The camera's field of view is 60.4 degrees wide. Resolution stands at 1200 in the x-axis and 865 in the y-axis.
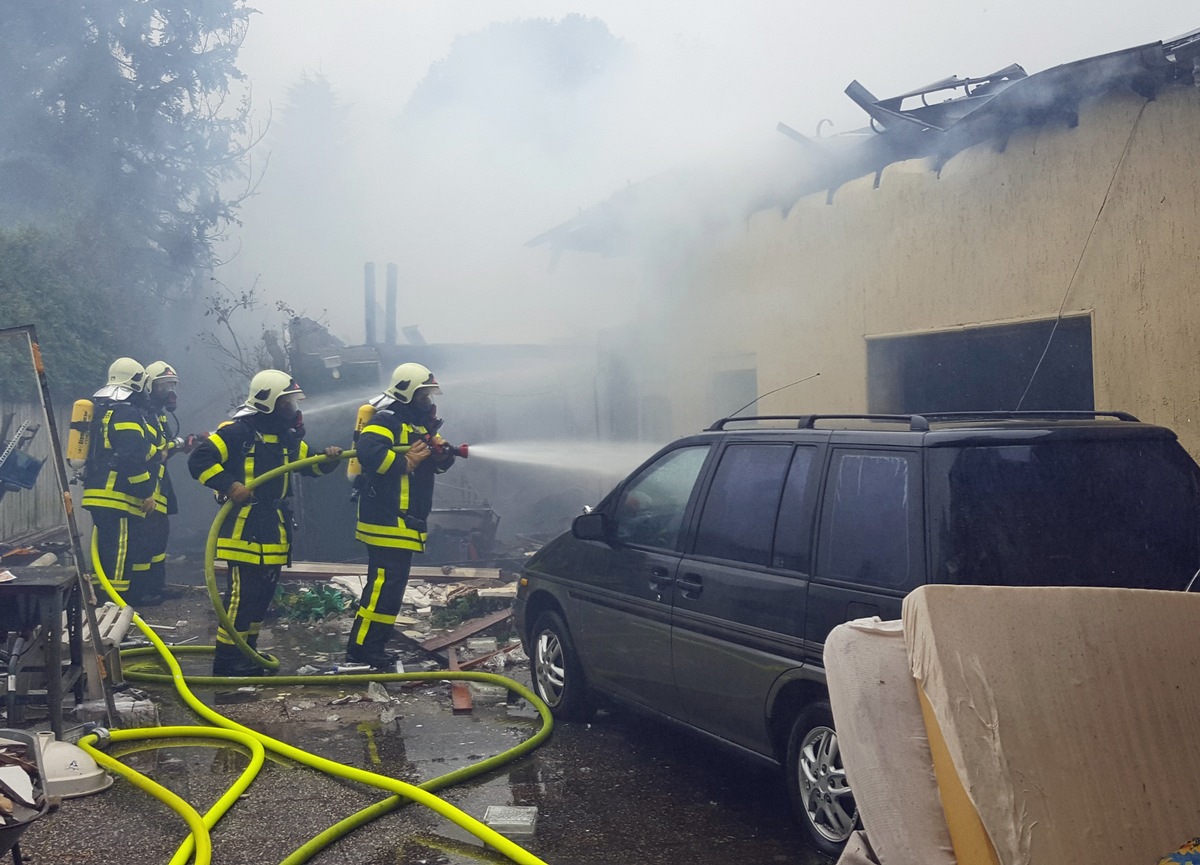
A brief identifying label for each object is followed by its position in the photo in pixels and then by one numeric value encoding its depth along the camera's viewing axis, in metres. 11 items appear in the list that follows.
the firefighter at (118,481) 8.84
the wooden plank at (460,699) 5.85
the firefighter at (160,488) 9.33
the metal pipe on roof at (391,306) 16.19
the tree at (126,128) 17.27
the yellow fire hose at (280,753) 3.66
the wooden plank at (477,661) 6.82
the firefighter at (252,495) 6.72
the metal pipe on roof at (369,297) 16.06
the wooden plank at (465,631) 7.17
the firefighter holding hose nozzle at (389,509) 6.71
